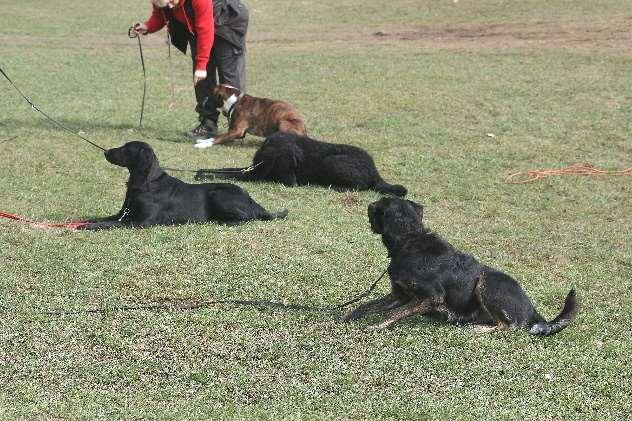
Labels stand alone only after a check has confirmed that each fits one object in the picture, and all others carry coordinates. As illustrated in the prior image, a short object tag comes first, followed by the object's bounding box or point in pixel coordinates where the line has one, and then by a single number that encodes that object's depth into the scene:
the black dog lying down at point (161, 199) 15.84
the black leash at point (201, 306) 11.85
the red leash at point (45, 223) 15.87
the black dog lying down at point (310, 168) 20.17
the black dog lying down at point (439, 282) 11.24
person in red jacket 23.64
